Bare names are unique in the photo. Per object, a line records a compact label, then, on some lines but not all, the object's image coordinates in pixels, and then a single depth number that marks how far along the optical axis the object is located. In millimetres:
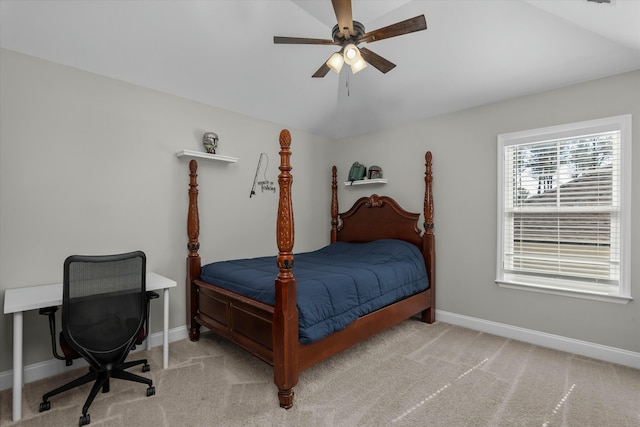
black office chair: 1888
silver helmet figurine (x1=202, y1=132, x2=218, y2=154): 3336
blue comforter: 2275
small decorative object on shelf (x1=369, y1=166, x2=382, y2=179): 4266
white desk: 1930
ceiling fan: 1888
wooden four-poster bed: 2115
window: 2701
